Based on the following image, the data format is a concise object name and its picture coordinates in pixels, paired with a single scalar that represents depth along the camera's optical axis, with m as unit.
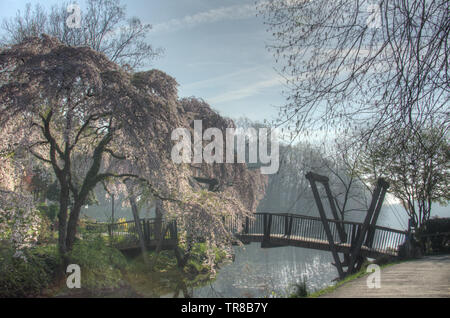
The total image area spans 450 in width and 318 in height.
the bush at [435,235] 15.70
